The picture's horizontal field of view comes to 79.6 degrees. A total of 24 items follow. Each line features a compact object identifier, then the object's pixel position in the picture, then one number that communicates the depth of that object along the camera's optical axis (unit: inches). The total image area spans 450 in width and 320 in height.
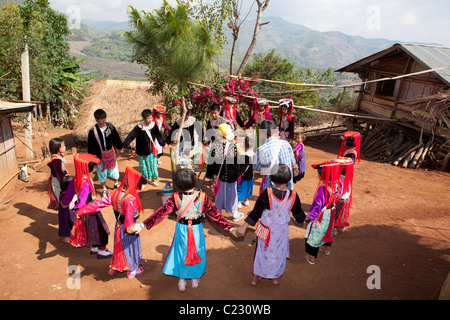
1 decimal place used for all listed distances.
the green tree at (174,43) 191.2
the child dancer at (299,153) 238.8
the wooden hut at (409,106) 342.0
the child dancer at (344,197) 169.6
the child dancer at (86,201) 160.4
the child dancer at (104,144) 242.2
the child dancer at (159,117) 289.1
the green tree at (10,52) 450.6
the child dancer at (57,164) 173.5
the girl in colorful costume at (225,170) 201.9
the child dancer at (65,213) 169.1
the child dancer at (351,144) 189.0
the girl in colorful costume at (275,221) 134.3
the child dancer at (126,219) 138.2
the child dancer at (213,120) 241.2
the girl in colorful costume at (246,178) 215.0
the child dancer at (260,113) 269.4
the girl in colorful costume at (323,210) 153.3
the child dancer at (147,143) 257.6
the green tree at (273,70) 1295.0
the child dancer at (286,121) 258.9
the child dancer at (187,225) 131.4
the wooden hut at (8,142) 274.8
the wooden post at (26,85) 336.8
